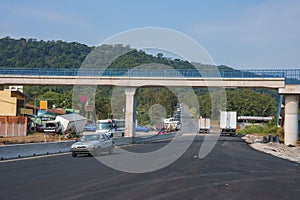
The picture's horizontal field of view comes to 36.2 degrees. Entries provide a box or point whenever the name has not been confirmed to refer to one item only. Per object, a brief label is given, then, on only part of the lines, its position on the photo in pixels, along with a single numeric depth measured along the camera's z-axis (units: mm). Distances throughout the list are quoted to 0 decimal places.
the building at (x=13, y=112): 55062
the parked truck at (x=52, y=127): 67125
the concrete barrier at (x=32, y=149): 26502
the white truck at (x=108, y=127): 64219
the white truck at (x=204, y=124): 86500
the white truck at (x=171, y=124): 103250
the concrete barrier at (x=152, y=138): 52991
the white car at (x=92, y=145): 28734
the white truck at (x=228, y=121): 76938
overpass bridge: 49781
